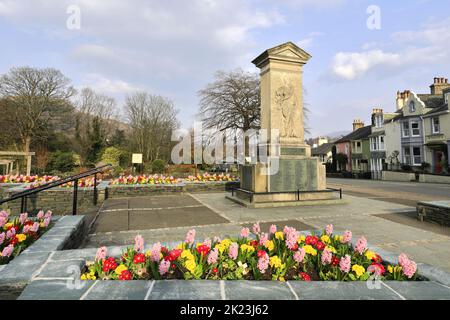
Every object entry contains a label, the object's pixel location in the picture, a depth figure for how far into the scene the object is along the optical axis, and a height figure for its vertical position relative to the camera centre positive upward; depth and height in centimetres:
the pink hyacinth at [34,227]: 342 -75
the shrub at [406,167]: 2812 +54
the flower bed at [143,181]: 1172 -40
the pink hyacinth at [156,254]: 240 -79
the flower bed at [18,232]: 277 -82
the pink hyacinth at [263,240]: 293 -81
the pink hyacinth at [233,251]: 248 -79
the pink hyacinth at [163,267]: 221 -85
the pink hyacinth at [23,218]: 388 -71
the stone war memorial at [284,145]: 828 +93
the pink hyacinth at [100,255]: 241 -80
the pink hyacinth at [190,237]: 291 -77
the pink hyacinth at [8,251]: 267 -85
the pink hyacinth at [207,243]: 270 -78
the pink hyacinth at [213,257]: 236 -81
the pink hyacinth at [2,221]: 354 -70
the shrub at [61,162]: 2659 +114
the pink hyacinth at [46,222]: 391 -78
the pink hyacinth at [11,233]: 314 -77
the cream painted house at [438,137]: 2523 +369
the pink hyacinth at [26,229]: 344 -78
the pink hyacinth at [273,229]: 328 -76
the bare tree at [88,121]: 3438 +891
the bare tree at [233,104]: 2436 +672
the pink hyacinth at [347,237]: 310 -83
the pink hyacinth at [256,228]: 335 -76
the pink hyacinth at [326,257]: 248 -85
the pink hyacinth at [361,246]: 277 -83
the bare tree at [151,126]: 3894 +764
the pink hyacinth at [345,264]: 230 -86
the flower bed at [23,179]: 1140 -29
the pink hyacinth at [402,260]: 233 -83
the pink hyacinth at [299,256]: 252 -86
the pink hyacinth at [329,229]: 335 -78
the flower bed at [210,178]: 1369 -33
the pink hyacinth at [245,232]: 312 -76
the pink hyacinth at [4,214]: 376 -64
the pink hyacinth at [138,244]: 269 -78
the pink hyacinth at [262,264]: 230 -86
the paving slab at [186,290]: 183 -92
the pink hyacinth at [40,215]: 426 -73
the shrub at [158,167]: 2688 +59
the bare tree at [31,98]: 2855 +891
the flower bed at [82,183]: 1045 -47
